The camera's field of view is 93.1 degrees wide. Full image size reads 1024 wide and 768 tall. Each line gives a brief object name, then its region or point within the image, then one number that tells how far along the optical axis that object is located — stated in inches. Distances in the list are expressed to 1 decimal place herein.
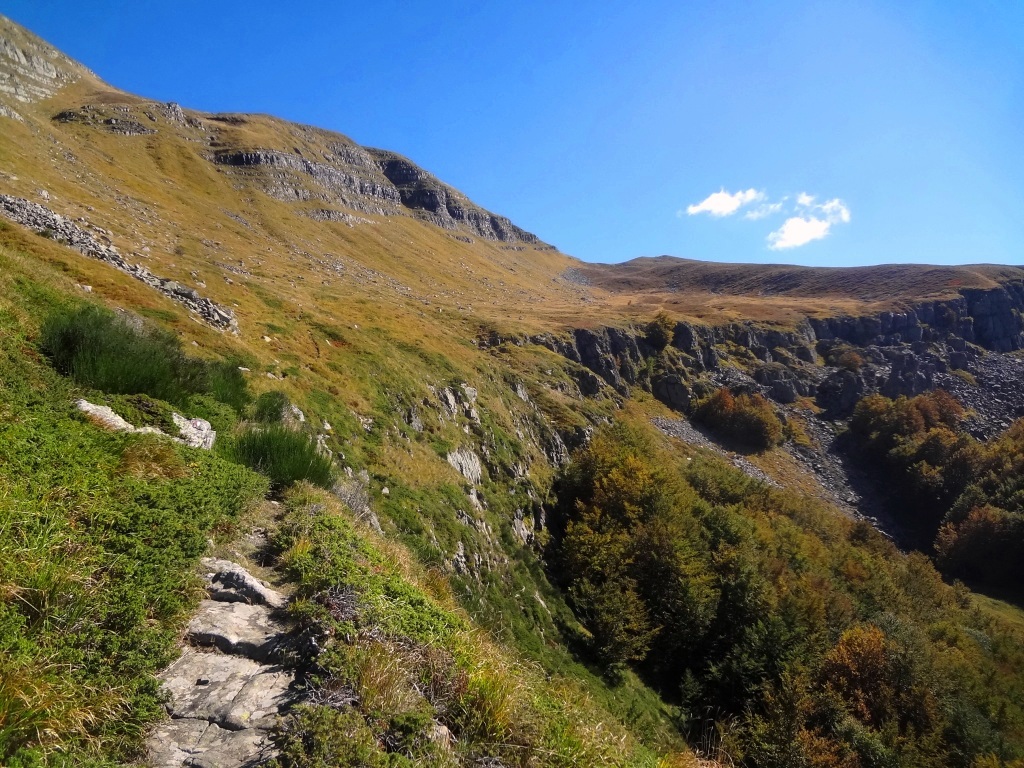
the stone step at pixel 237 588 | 202.4
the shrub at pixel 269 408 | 473.1
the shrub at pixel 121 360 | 326.0
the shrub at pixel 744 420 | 2303.2
